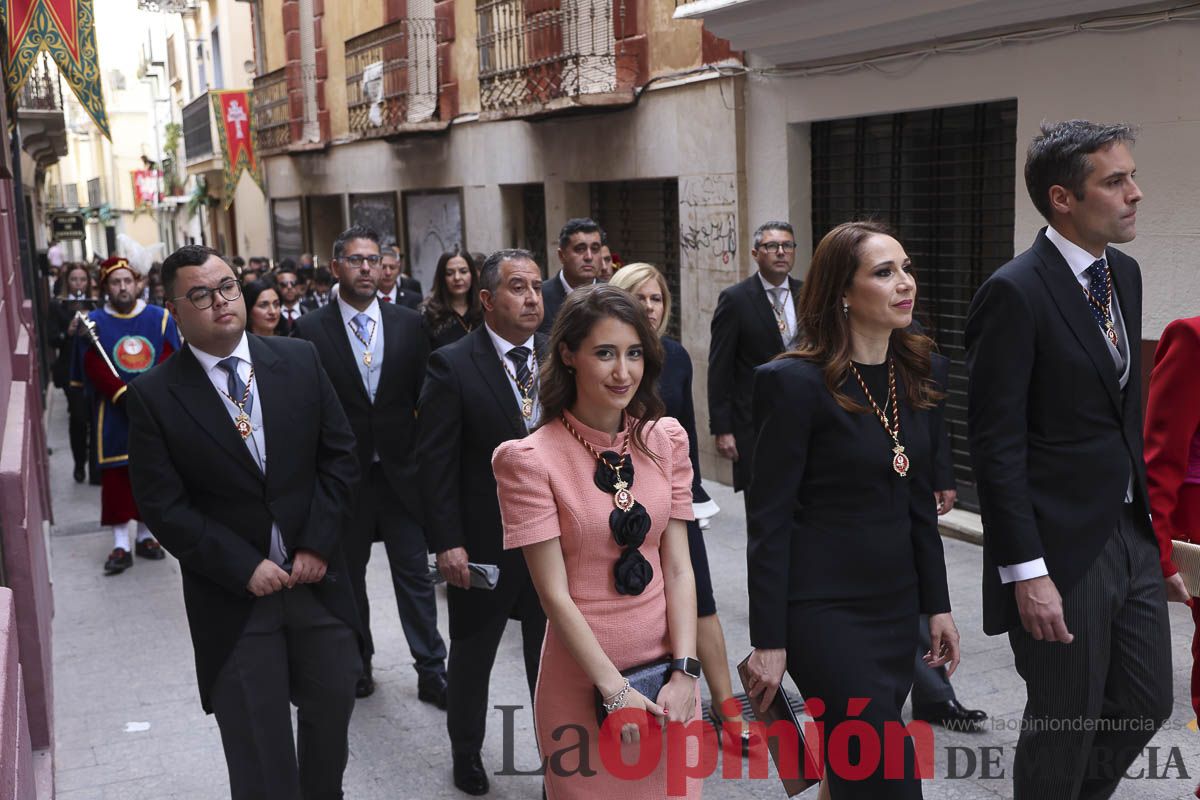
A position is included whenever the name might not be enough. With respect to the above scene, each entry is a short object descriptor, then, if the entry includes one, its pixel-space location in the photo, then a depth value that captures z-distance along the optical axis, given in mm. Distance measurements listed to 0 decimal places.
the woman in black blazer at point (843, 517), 3254
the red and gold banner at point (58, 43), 8852
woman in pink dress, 3000
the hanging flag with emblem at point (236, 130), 24812
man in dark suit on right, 3383
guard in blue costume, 8594
